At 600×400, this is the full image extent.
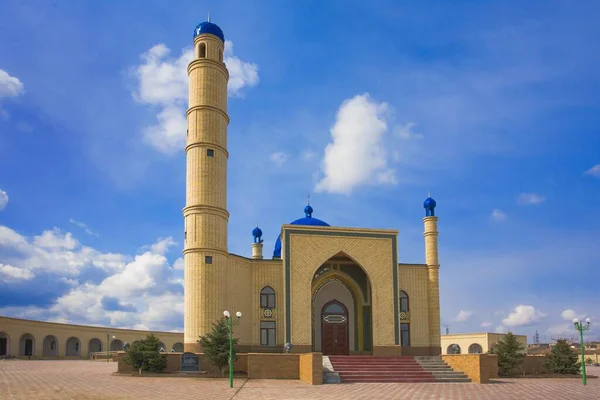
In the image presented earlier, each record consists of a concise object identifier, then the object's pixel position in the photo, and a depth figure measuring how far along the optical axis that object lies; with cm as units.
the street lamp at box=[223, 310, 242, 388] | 2016
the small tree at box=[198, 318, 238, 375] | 2381
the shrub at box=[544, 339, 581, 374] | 2722
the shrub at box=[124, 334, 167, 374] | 2420
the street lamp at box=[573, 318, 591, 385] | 2337
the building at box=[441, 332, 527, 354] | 5134
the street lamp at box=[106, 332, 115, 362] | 6058
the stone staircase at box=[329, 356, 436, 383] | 2419
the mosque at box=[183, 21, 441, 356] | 2716
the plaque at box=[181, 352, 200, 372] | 2461
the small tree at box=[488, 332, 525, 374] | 2662
